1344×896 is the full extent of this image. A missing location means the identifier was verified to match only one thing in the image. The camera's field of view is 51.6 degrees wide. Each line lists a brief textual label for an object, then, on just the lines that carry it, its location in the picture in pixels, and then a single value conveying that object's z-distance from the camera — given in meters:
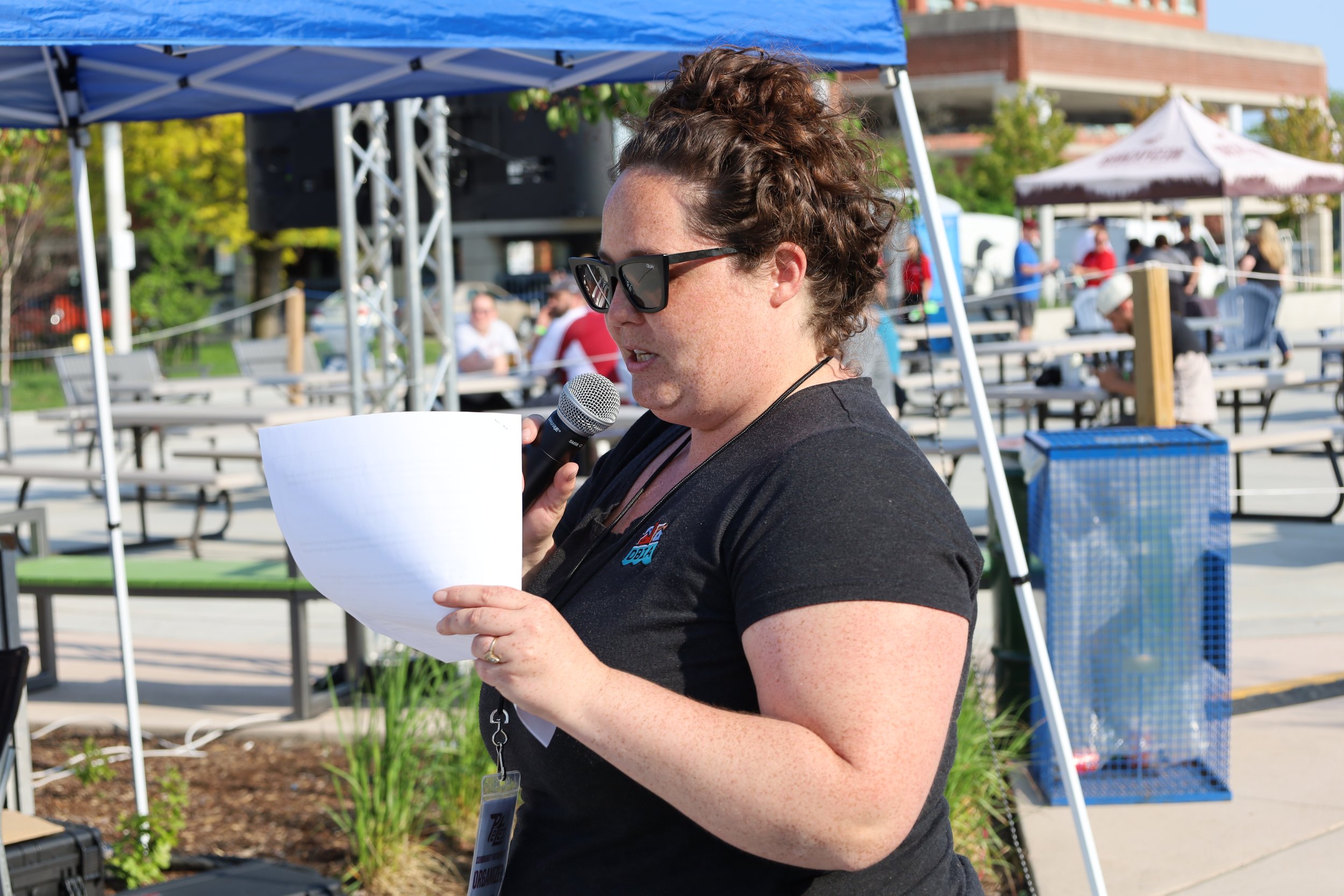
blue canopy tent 2.74
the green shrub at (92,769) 4.41
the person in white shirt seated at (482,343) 12.36
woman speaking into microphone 1.39
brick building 42.34
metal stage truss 6.47
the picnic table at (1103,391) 9.38
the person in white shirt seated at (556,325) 10.84
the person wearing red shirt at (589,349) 10.39
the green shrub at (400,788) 3.82
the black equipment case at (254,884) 3.25
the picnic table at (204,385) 12.35
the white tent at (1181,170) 15.22
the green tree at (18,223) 17.67
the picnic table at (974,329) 15.53
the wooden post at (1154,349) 4.63
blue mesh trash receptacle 4.30
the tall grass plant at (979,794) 3.84
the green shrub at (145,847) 3.91
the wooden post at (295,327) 15.59
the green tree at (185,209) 24.19
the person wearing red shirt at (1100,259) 19.38
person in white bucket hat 7.89
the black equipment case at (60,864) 3.46
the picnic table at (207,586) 5.35
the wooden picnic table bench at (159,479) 8.29
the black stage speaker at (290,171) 9.70
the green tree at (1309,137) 34.75
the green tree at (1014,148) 35.75
